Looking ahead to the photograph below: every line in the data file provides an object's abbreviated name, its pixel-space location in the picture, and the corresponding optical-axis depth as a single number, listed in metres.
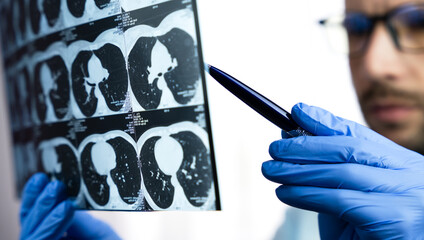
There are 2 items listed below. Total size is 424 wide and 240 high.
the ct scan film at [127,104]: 0.55
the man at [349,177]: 0.53
